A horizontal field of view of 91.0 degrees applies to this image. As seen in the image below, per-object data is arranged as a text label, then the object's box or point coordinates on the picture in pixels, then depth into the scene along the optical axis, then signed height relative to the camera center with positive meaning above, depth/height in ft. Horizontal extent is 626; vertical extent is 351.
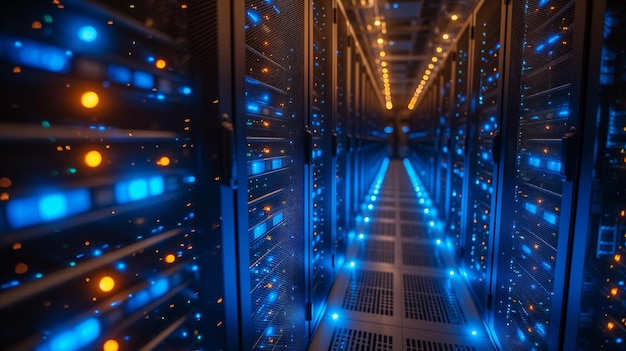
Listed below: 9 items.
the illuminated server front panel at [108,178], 1.71 -0.23
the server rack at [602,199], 3.49 -0.61
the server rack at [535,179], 4.21 -0.52
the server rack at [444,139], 12.90 +0.36
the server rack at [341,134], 9.64 +0.44
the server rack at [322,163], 6.81 -0.41
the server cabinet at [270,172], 3.51 -0.37
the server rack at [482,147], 6.89 +0.00
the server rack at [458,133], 9.88 +0.48
